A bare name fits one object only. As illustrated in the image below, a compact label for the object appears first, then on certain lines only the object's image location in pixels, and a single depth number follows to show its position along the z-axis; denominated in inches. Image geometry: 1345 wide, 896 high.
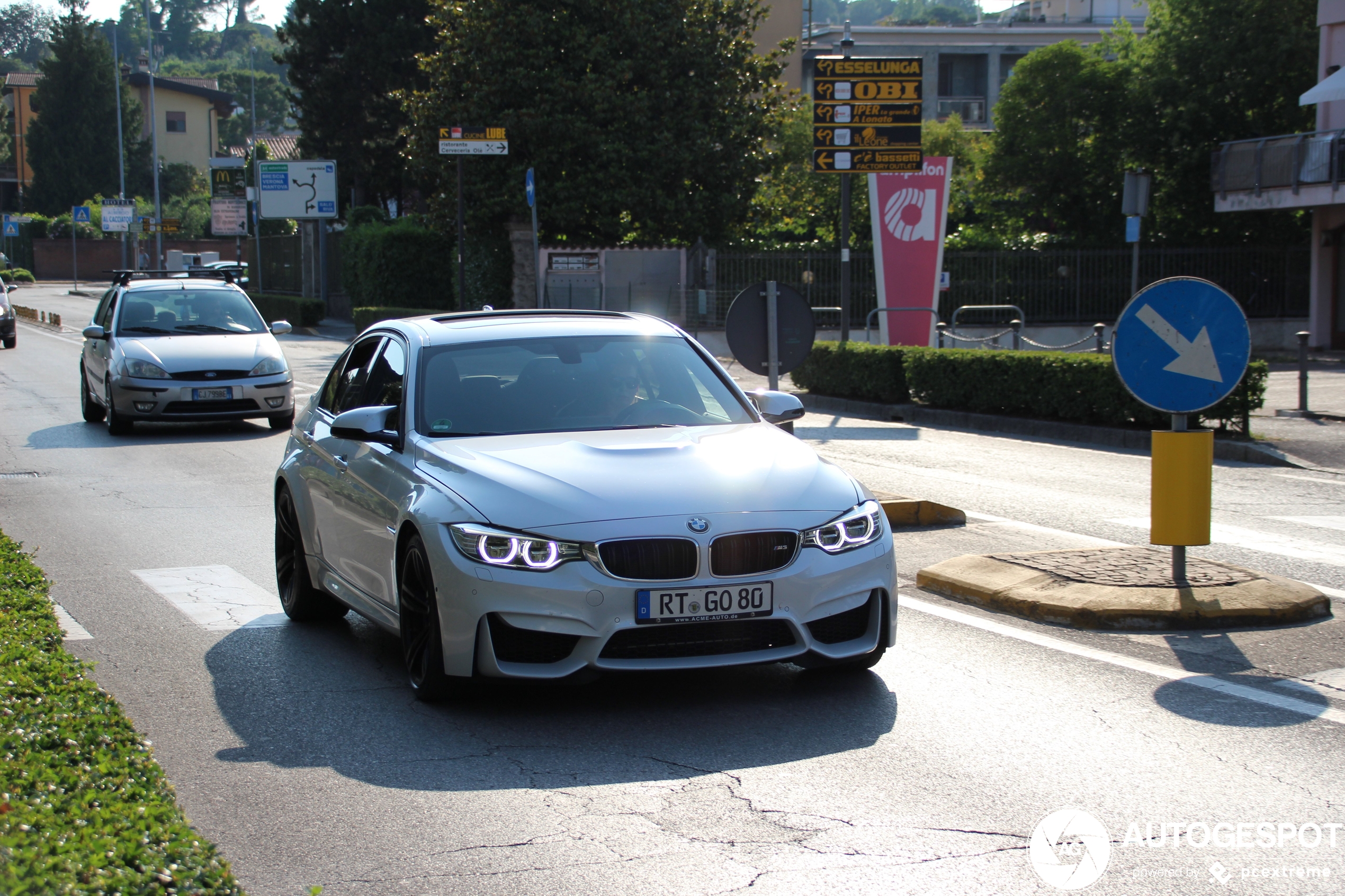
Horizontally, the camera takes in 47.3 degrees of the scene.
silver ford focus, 649.0
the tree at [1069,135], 1515.7
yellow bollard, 279.1
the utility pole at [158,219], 2471.6
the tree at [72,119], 3750.0
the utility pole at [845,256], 871.7
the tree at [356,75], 2032.5
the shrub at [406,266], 1615.4
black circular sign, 508.7
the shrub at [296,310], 1696.6
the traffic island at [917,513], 394.9
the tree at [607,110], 1346.0
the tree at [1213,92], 1418.6
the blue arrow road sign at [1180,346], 284.0
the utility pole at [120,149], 3016.7
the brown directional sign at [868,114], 879.7
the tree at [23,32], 7111.2
